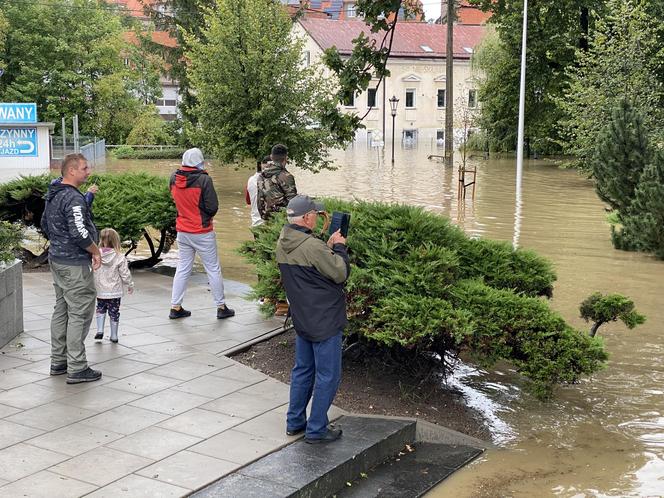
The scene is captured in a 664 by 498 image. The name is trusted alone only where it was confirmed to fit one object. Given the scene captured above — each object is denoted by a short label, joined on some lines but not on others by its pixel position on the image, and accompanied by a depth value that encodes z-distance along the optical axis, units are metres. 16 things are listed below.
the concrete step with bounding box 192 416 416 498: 4.99
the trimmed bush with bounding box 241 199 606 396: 6.52
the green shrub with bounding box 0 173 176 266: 11.97
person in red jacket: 9.20
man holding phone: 5.62
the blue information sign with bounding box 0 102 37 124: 35.44
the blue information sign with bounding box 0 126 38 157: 35.38
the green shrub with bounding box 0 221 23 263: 8.19
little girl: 8.39
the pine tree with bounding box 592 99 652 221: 17.02
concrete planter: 8.06
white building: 77.56
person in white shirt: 10.87
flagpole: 27.40
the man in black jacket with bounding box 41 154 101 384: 6.93
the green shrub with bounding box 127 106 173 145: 56.59
